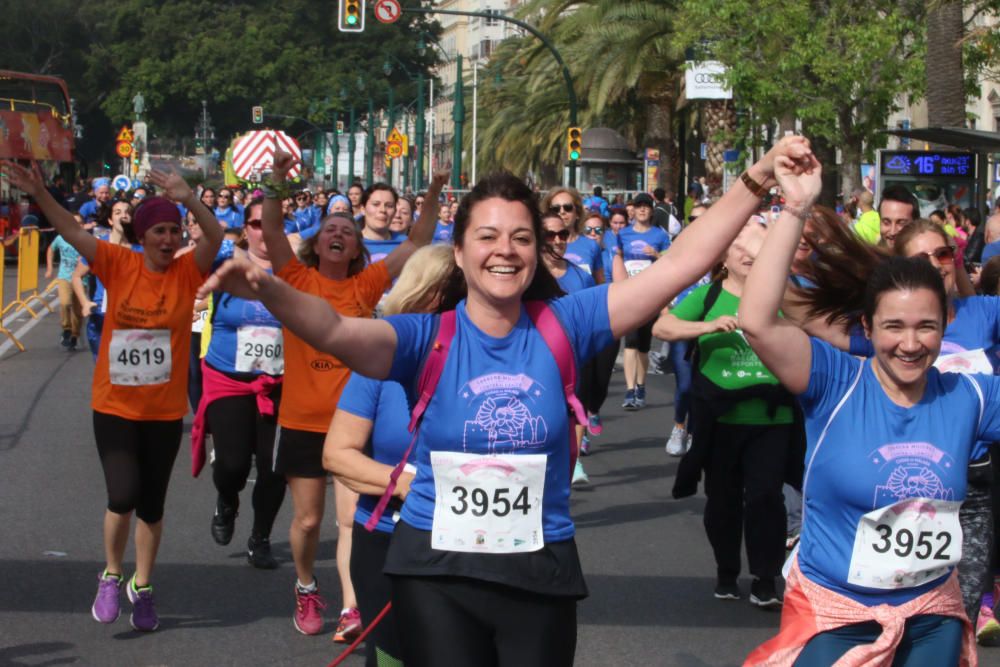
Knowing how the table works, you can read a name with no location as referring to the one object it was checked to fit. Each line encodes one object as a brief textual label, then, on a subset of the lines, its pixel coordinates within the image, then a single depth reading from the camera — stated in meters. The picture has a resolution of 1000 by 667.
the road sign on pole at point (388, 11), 32.66
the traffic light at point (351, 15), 29.81
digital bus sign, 21.97
